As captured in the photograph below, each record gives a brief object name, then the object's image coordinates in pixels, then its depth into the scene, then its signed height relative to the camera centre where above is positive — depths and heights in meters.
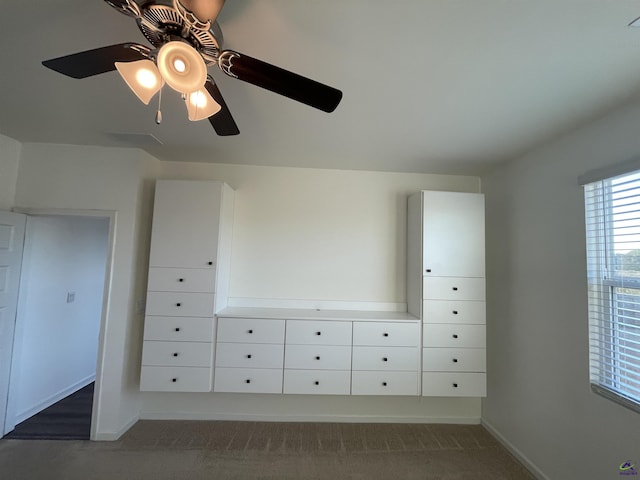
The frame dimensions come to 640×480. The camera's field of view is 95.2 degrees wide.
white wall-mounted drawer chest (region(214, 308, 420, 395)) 2.48 -0.83
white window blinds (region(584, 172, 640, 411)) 1.63 -0.09
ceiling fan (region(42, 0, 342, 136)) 0.91 +0.67
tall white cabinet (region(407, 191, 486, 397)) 2.55 -0.26
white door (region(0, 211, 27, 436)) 2.37 -0.32
